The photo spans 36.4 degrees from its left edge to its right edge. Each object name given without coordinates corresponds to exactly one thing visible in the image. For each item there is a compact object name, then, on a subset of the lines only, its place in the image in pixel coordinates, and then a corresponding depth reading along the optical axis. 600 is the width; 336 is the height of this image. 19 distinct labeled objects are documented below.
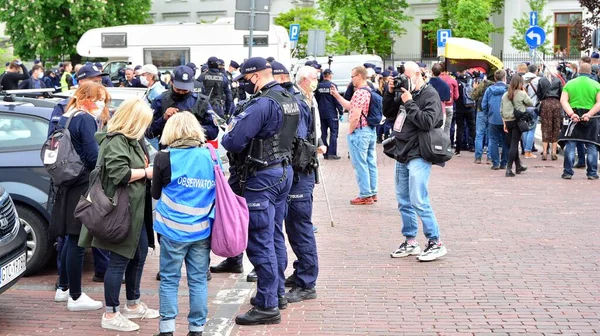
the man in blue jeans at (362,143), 12.65
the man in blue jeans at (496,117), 16.78
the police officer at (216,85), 17.83
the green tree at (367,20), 46.28
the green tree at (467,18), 45.81
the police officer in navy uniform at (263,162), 6.67
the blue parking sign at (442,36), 30.31
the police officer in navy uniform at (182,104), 8.77
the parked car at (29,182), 8.23
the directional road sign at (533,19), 25.44
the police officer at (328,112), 18.53
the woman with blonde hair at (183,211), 6.19
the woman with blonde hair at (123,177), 6.52
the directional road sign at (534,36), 23.27
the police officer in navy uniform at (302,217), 7.54
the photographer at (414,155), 8.74
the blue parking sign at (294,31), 33.94
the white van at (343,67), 37.47
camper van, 31.48
